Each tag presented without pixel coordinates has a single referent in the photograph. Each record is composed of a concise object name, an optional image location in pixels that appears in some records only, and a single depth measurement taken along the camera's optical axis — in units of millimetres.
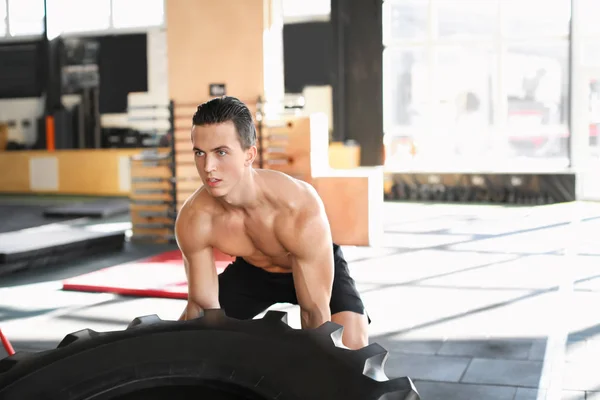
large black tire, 1267
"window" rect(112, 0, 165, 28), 12609
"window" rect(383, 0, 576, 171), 11125
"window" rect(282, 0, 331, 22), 11695
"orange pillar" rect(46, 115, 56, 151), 12783
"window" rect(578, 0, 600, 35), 10695
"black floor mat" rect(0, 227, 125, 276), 5754
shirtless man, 2064
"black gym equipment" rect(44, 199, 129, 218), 9250
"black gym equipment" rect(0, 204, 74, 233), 8406
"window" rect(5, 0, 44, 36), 13203
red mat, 4816
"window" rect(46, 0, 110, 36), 12914
